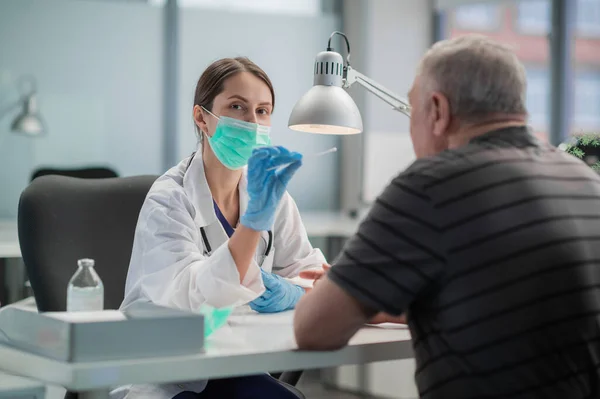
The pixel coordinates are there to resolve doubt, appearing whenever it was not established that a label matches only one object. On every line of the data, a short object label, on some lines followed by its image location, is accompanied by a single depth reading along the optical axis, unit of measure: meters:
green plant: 2.70
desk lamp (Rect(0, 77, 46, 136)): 5.81
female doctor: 2.53
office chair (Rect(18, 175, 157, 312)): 2.92
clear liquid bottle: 2.65
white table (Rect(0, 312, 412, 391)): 2.07
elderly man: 2.10
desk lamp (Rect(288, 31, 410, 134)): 2.64
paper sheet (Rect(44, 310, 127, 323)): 2.12
